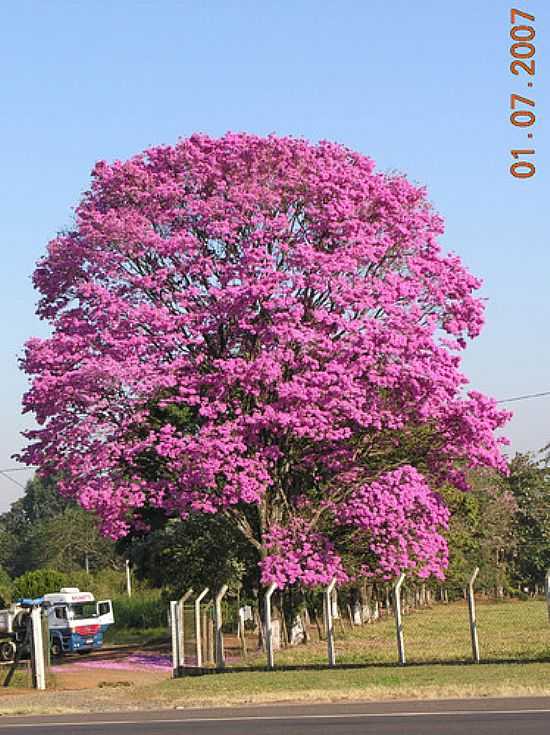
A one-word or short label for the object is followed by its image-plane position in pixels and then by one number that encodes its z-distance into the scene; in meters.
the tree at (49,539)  106.25
